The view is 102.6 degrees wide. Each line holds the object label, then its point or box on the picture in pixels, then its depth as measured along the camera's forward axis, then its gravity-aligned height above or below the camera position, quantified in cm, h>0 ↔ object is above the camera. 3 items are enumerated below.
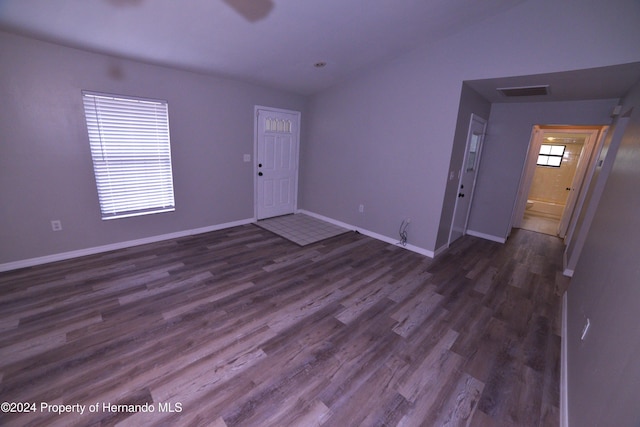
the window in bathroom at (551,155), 824 +34
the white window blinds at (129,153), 312 -18
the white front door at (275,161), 472 -24
